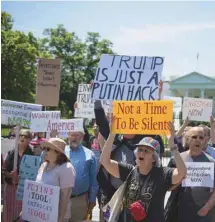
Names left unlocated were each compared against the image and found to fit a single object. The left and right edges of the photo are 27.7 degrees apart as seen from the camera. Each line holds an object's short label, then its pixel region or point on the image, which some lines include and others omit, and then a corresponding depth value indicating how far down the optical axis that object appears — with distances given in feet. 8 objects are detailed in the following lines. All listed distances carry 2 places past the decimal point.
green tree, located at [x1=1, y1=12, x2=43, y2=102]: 126.11
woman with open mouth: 11.84
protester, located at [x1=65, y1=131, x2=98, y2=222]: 17.48
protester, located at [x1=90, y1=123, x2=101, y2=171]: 29.50
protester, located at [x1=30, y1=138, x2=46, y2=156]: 20.15
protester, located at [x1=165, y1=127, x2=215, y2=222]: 14.44
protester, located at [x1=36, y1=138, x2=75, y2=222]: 14.15
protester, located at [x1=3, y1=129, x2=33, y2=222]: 18.07
